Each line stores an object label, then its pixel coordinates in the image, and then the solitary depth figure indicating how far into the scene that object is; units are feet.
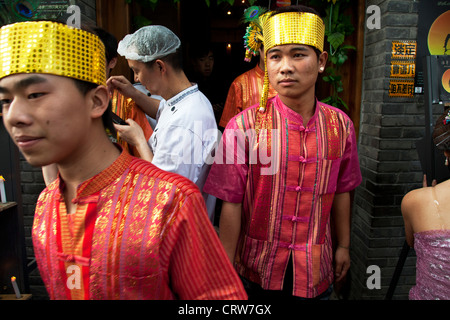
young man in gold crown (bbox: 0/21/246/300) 3.06
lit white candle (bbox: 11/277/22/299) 6.35
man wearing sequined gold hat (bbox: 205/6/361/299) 5.90
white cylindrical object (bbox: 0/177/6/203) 7.00
